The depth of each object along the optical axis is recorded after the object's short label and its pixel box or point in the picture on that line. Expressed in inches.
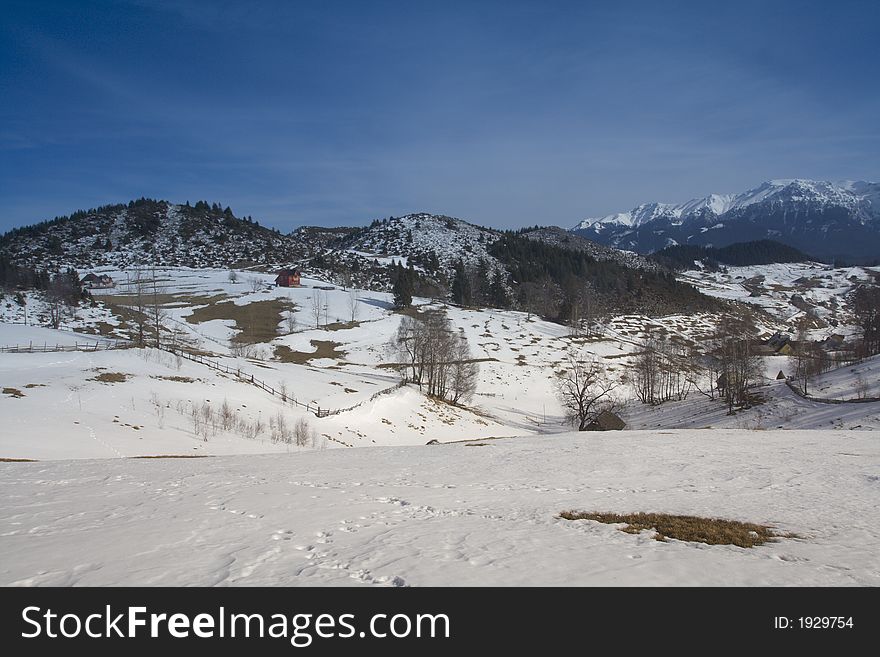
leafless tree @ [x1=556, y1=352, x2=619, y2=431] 2370.8
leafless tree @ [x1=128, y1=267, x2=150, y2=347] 4180.1
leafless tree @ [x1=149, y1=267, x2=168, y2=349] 3234.5
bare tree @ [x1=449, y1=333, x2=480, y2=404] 2896.2
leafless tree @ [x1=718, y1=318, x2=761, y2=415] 2517.2
